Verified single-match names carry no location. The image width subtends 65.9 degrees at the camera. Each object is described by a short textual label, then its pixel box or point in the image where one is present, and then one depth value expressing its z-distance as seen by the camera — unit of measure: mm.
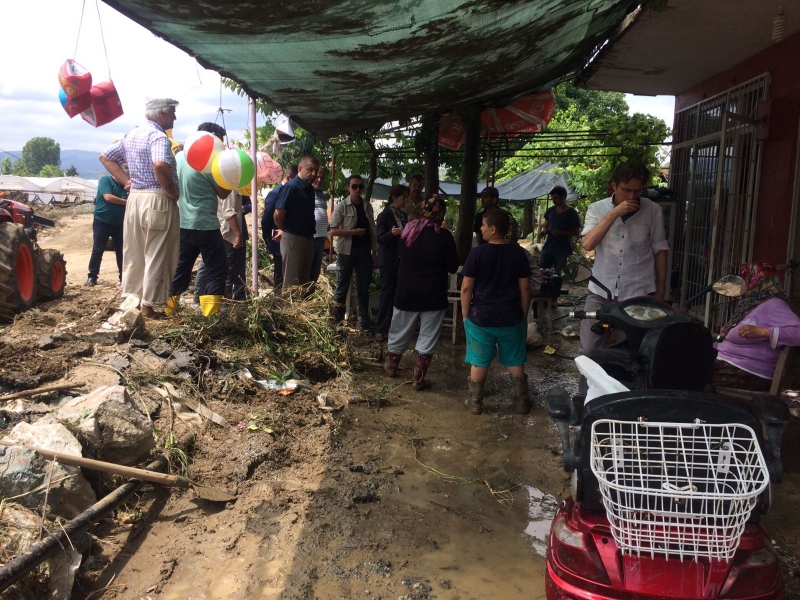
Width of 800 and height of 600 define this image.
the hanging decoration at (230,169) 5590
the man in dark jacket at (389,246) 6867
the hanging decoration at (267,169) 11445
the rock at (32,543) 2557
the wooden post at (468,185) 8492
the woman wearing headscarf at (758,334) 3912
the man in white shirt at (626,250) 4133
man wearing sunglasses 7301
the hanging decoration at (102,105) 7156
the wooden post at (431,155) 8953
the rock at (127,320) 5030
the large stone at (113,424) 3350
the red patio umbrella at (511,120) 8344
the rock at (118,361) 4473
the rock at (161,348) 4930
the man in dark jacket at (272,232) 7898
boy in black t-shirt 4871
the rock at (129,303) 5422
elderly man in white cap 5199
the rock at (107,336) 4953
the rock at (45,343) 4671
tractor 6355
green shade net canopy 3004
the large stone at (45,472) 2838
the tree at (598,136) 9609
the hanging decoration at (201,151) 5594
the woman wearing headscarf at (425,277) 5598
